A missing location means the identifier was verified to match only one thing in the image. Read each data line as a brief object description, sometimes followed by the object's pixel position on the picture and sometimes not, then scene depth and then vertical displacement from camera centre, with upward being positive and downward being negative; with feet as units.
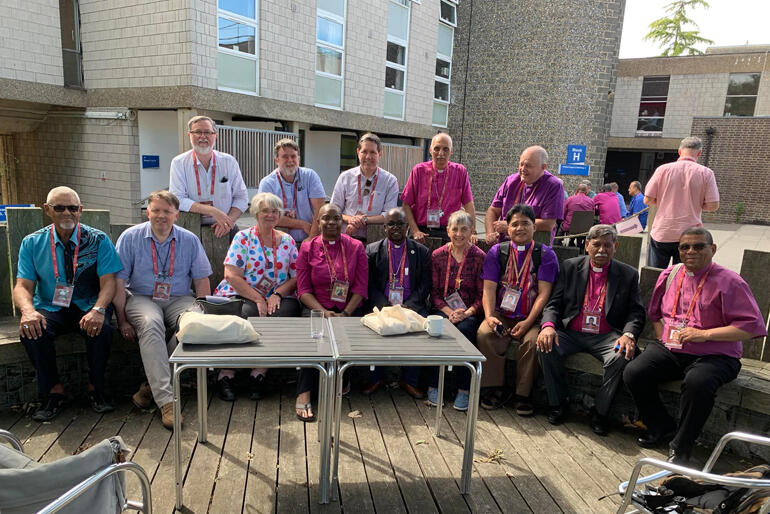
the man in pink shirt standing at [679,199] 17.12 -0.55
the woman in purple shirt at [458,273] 14.24 -2.87
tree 107.76 +32.61
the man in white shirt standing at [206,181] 15.24 -0.63
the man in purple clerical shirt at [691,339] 10.85 -3.48
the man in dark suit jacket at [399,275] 14.14 -2.98
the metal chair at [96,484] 5.18 -3.58
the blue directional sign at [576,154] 62.69 +3.01
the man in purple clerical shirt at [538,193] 15.33 -0.52
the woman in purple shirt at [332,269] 13.69 -2.80
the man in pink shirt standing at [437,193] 16.48 -0.69
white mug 10.32 -3.14
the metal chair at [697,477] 6.38 -3.87
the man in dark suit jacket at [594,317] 12.68 -3.53
